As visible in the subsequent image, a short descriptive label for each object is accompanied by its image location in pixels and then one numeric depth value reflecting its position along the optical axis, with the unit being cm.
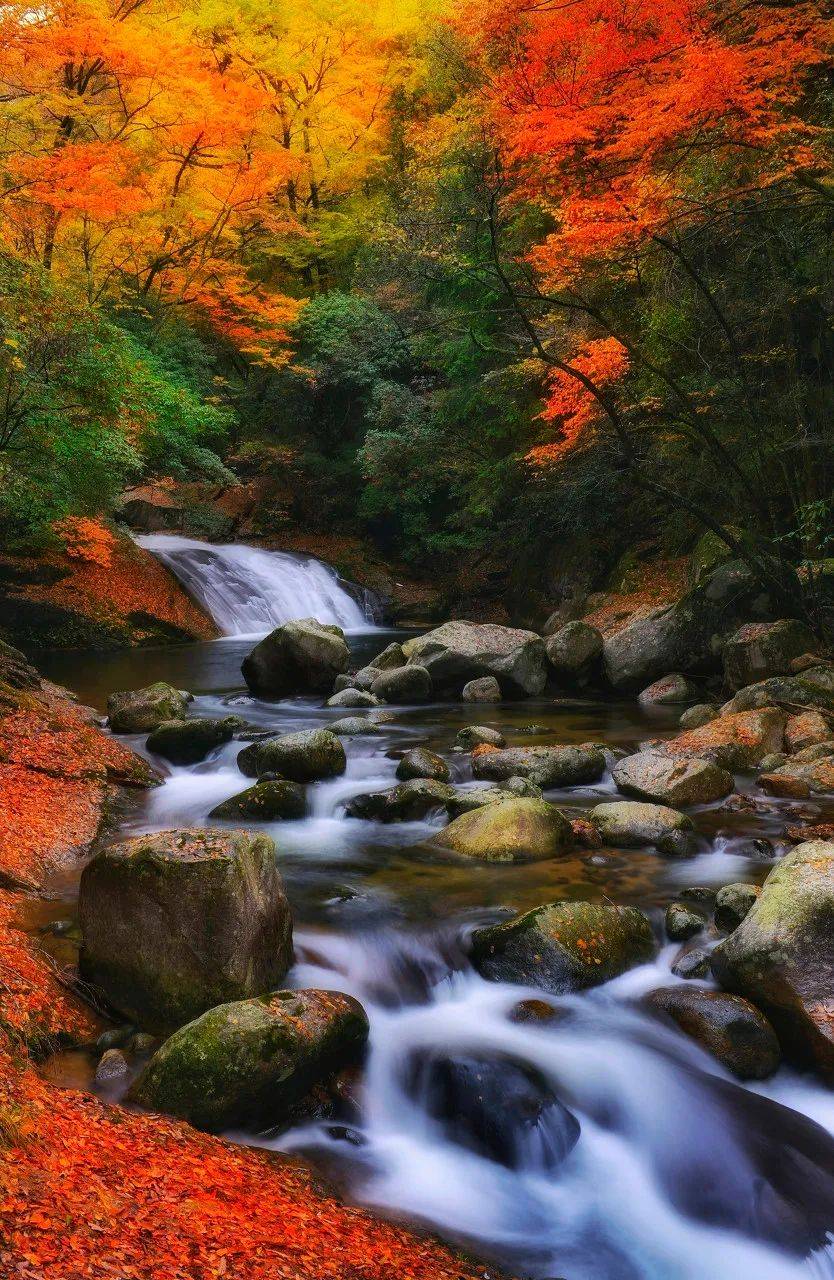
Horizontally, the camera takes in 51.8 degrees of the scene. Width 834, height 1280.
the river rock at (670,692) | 1277
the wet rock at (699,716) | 1074
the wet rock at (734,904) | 547
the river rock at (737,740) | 902
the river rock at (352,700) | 1293
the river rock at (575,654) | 1380
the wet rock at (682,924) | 548
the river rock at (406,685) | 1330
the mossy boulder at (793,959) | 439
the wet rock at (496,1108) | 405
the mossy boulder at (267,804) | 782
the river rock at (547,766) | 878
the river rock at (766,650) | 1134
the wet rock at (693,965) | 509
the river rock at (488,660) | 1348
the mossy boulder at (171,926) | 444
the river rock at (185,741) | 955
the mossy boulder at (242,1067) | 371
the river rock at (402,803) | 789
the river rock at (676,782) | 798
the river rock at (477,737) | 1015
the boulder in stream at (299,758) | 896
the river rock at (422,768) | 891
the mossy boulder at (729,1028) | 441
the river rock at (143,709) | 1045
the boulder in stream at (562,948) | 505
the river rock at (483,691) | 1334
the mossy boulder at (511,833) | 673
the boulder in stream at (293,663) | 1379
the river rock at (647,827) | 689
